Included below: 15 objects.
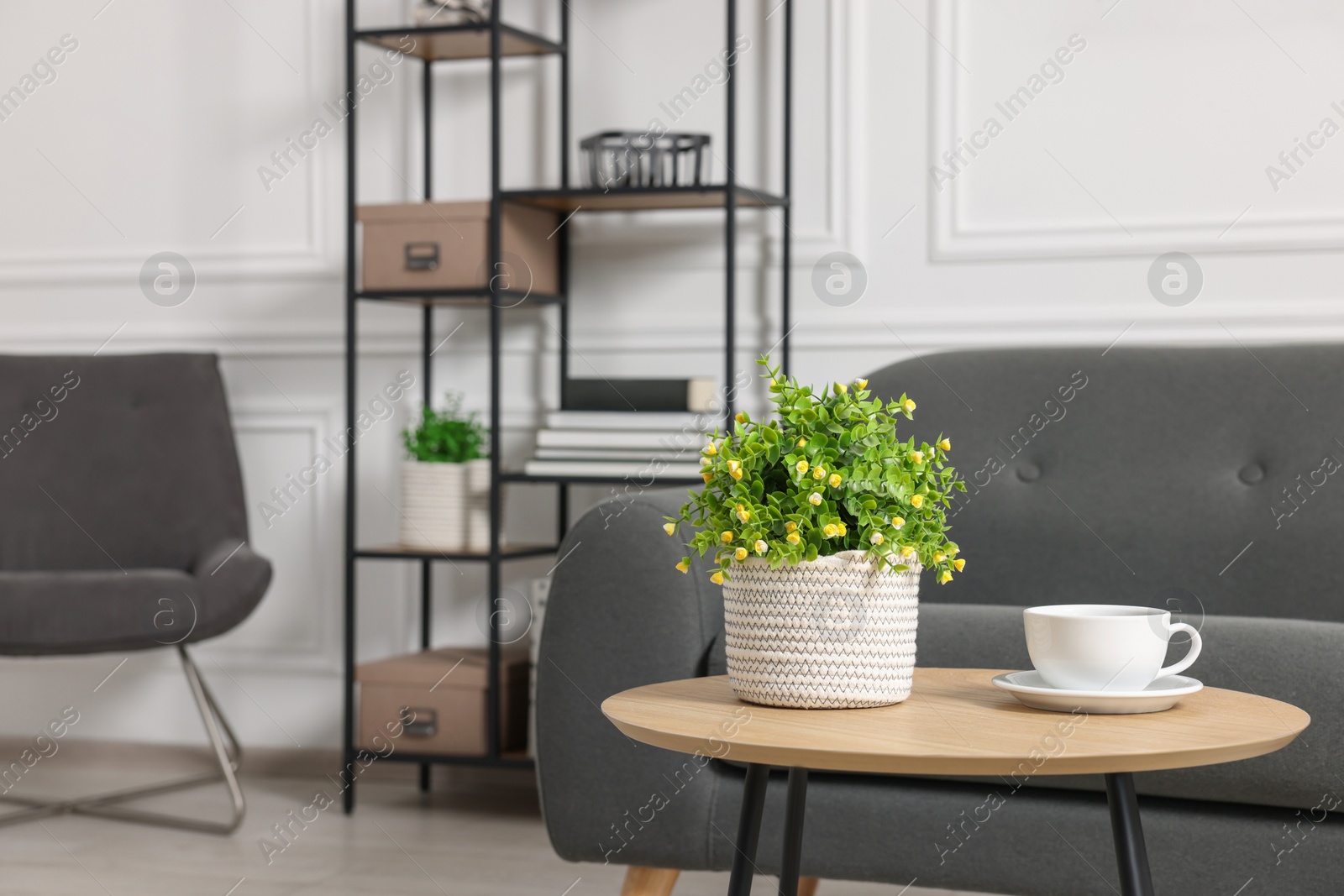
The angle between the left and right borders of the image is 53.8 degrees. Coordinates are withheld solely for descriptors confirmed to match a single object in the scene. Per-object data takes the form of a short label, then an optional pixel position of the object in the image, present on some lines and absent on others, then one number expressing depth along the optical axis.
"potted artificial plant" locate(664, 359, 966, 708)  1.04
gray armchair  2.78
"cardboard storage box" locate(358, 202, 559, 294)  2.59
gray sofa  1.50
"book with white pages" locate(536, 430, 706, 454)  2.53
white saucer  1.00
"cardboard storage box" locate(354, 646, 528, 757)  2.58
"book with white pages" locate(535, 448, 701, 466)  2.53
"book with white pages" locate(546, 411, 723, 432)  2.53
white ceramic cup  1.02
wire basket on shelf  2.57
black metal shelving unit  2.53
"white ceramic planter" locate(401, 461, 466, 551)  2.69
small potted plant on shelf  2.69
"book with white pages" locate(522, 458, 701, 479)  2.53
